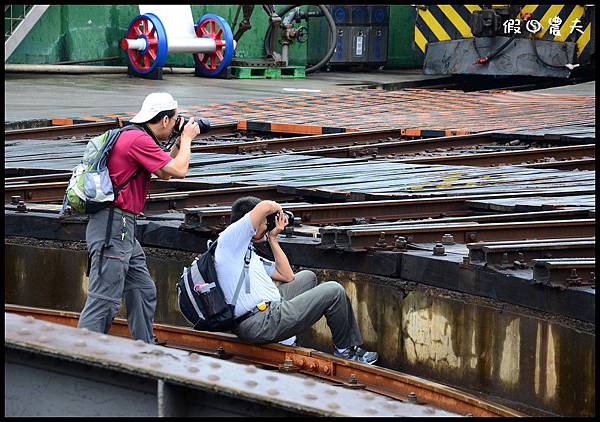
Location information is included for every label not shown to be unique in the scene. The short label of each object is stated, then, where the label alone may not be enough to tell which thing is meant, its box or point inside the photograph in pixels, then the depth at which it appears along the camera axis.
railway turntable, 7.22
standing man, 12.11
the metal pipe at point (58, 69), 39.37
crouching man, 12.33
